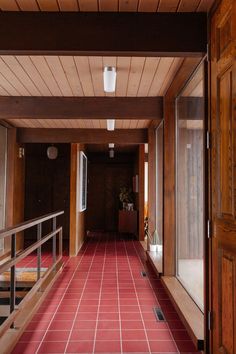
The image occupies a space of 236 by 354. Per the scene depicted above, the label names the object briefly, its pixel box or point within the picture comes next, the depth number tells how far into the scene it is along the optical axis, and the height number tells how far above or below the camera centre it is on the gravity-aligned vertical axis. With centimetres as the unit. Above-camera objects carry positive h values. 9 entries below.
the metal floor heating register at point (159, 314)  310 -124
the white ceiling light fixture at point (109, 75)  319 +112
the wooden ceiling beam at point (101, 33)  224 +109
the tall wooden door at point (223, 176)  181 +8
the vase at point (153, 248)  593 -108
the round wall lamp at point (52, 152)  697 +80
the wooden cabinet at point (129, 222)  873 -89
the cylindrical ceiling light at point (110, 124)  528 +110
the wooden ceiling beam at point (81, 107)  435 +110
